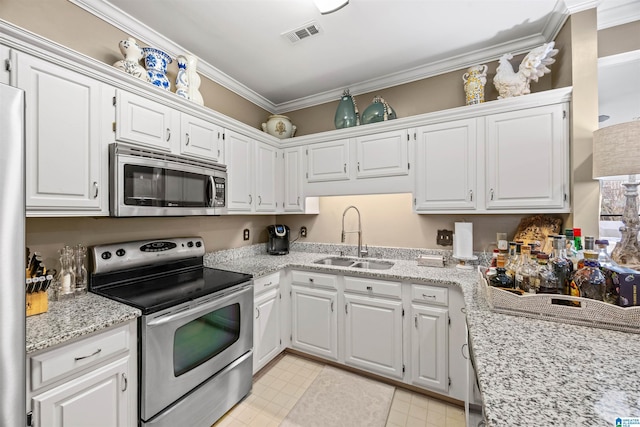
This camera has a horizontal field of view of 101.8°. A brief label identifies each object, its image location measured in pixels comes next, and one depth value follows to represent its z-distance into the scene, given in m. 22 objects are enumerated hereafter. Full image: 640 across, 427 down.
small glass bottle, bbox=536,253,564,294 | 1.12
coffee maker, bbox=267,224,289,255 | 2.88
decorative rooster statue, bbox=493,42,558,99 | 1.87
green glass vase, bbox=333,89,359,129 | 2.60
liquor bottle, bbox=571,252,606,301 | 1.06
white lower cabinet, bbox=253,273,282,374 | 2.08
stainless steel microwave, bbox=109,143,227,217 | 1.49
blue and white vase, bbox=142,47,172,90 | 1.79
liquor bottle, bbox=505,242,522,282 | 1.27
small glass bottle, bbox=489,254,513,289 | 1.23
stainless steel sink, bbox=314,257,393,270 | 2.50
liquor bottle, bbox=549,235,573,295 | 1.13
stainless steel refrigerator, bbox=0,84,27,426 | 0.71
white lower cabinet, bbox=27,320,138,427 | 1.01
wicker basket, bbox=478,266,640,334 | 0.97
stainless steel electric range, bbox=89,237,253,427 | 1.33
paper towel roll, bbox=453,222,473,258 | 2.17
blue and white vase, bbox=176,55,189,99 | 2.00
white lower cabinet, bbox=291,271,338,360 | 2.23
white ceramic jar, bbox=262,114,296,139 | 2.92
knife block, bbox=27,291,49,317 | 1.17
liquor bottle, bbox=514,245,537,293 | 1.19
